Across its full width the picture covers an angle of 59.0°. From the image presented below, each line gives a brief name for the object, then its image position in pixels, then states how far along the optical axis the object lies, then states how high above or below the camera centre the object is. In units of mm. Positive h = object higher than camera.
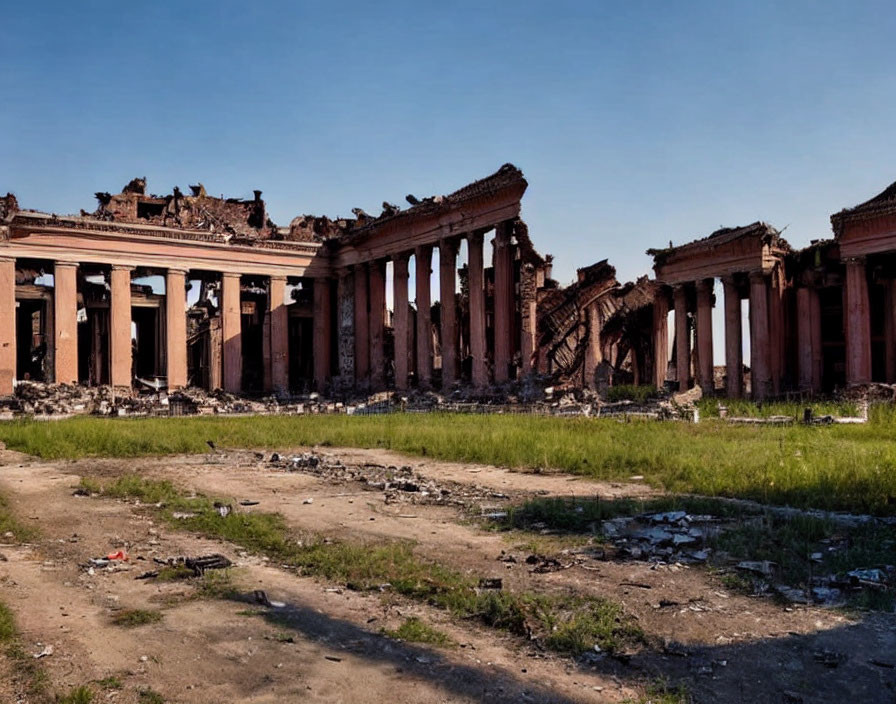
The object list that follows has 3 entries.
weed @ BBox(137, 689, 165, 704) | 4453 -1825
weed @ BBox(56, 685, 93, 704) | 4395 -1791
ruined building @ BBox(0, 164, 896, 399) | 29688 +3067
